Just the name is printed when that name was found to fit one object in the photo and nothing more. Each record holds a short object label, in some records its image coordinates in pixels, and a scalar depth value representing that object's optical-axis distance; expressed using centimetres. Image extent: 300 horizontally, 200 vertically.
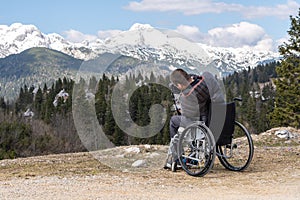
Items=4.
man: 847
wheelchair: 823
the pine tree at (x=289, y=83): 4531
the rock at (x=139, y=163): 977
